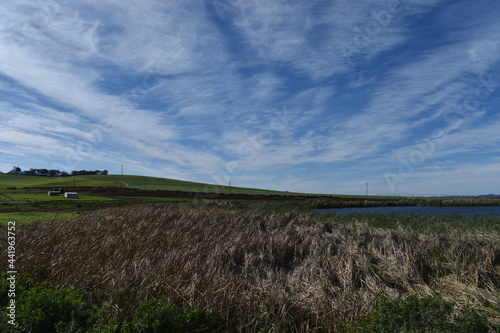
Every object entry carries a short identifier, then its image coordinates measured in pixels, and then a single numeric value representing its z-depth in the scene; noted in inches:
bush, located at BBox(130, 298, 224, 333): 250.8
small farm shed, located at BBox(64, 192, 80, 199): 2139.5
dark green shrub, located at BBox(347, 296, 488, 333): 239.5
